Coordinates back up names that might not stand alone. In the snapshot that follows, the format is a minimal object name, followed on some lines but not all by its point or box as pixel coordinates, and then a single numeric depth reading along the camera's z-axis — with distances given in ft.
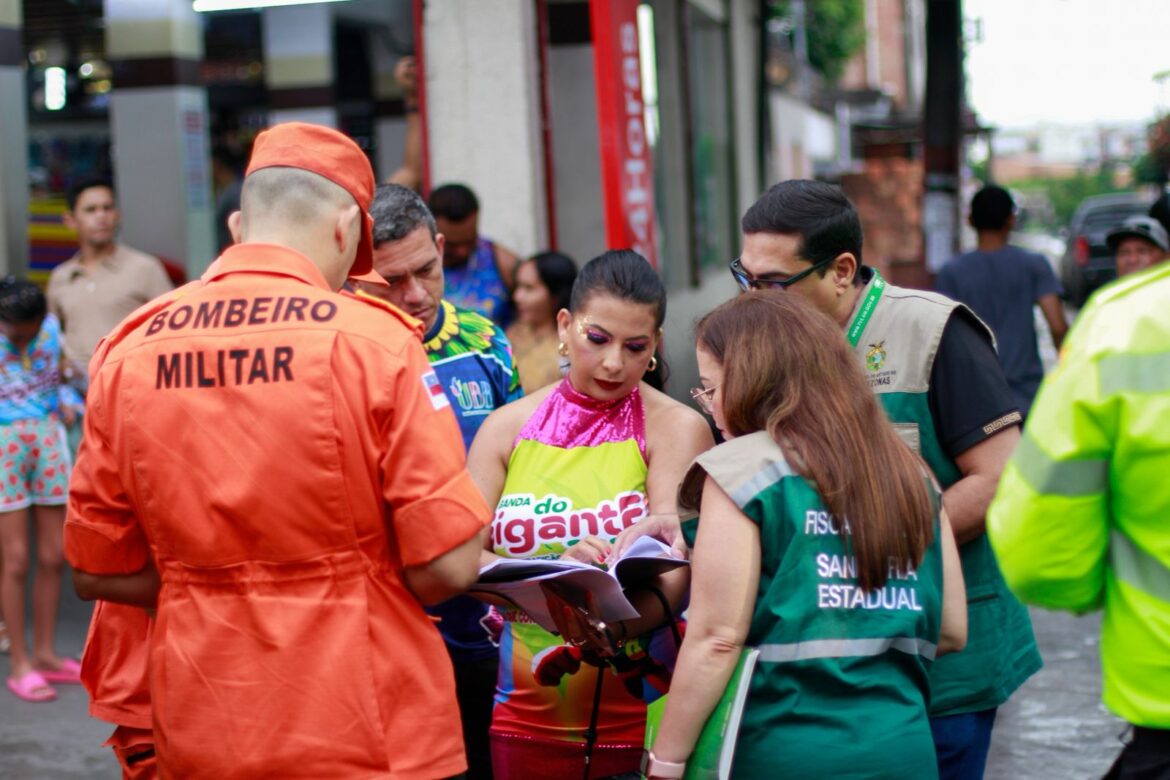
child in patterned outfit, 21.40
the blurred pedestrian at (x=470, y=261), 21.71
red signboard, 19.13
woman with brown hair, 8.63
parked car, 73.92
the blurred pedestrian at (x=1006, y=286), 24.82
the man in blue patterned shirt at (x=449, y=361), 12.51
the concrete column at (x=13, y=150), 27.12
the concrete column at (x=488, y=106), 25.12
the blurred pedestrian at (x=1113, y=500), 7.04
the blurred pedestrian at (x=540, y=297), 20.13
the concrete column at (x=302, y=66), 46.32
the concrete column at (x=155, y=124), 29.09
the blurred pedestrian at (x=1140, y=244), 25.81
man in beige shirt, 24.89
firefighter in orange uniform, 8.16
